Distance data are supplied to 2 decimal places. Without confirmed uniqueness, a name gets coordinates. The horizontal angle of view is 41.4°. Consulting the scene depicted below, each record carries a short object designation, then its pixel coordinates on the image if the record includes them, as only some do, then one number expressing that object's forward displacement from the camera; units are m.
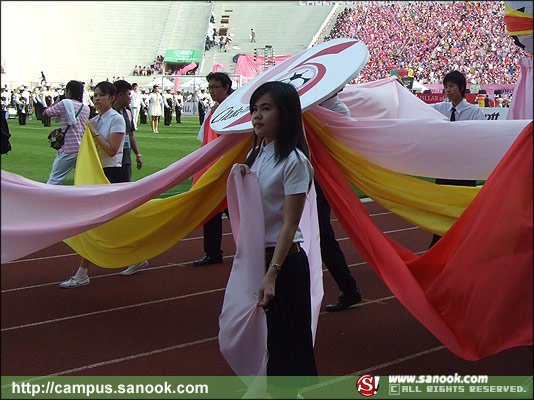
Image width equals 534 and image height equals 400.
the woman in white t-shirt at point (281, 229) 3.26
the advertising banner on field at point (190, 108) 36.94
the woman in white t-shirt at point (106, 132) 6.18
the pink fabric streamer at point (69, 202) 3.55
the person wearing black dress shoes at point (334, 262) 5.37
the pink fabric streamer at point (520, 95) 5.35
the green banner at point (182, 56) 54.28
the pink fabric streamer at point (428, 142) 4.37
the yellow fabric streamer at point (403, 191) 4.46
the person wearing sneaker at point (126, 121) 6.71
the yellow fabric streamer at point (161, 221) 4.91
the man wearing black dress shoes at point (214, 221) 6.75
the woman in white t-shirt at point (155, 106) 26.63
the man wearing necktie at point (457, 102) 6.70
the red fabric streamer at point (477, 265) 3.13
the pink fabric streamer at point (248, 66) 43.38
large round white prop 4.31
